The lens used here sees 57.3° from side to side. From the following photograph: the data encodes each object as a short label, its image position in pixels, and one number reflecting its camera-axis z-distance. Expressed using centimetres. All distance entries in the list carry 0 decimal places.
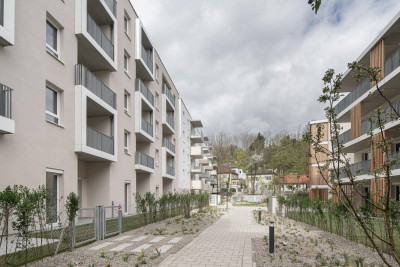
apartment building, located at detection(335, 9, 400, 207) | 2098
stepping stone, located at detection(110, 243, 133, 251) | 942
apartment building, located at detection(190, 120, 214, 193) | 5652
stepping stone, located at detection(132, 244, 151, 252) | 930
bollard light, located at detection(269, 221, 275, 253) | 879
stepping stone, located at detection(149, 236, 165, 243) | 1098
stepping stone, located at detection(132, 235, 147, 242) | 1117
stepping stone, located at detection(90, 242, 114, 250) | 948
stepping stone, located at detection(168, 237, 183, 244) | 1074
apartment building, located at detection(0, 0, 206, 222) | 1106
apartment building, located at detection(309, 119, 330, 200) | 4416
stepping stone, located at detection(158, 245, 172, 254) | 919
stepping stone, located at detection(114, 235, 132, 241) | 1136
